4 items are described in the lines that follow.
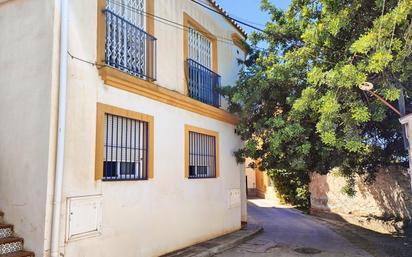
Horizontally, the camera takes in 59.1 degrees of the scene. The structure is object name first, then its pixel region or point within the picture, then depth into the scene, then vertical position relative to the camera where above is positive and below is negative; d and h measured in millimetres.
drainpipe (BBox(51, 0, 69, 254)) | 5801 +754
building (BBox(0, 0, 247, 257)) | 6070 +930
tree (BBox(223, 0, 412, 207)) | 6465 +1844
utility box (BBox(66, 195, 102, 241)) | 6117 -720
